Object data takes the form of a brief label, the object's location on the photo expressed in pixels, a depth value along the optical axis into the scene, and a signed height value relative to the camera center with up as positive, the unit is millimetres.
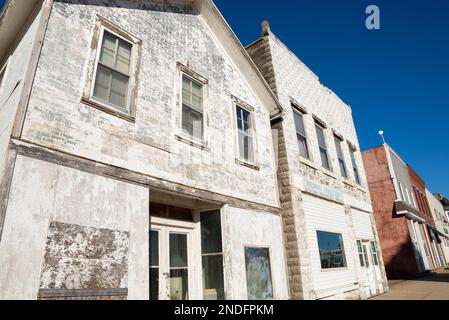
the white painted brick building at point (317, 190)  8711 +2648
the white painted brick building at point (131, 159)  3906 +1991
